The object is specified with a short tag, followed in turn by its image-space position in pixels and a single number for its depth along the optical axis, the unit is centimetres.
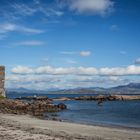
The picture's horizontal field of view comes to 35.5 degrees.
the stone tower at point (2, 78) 4063
